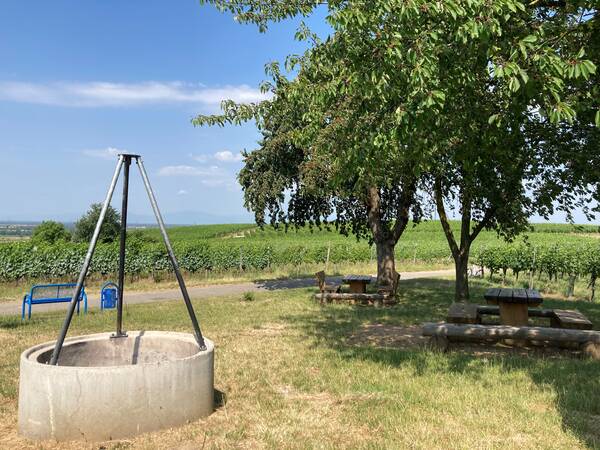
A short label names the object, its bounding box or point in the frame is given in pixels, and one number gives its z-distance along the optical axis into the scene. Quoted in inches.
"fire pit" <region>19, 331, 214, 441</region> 181.2
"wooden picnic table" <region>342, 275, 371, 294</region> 619.5
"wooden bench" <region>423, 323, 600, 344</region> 307.3
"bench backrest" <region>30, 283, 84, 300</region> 507.8
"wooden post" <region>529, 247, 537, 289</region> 983.6
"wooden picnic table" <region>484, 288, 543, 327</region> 361.1
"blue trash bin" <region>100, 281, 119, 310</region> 570.1
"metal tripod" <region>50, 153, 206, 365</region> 196.4
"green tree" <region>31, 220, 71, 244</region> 1486.1
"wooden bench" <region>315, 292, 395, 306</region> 573.9
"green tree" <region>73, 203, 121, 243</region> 1441.4
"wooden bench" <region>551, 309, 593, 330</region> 329.4
